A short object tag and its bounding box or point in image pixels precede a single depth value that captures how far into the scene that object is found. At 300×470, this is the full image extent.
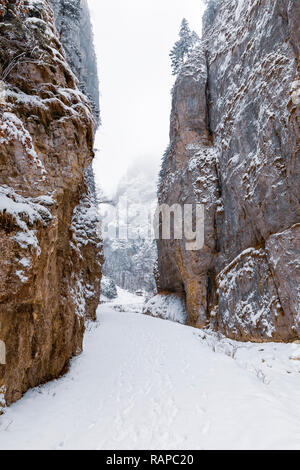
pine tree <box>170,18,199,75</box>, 31.69
